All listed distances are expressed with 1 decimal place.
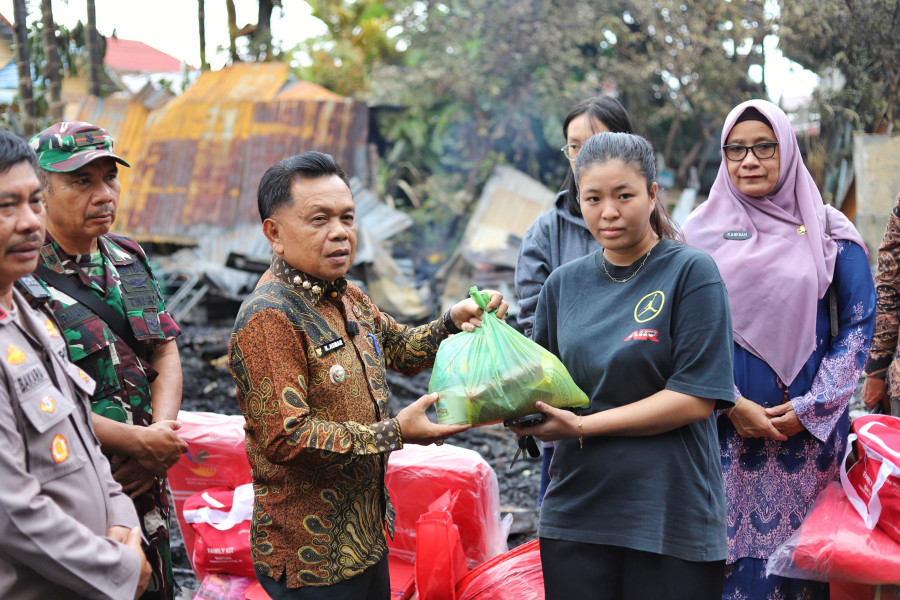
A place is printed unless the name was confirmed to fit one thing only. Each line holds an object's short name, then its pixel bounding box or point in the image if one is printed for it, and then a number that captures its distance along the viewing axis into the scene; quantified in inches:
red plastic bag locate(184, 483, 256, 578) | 126.4
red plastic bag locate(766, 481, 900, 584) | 95.4
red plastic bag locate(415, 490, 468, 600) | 111.8
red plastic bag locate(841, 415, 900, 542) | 96.8
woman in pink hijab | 103.7
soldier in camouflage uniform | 92.7
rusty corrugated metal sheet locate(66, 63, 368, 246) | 462.0
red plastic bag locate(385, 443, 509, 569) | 130.4
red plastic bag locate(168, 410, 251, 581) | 136.9
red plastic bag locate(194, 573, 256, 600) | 127.6
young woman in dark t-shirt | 78.3
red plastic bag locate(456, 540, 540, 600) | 110.3
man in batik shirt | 79.3
